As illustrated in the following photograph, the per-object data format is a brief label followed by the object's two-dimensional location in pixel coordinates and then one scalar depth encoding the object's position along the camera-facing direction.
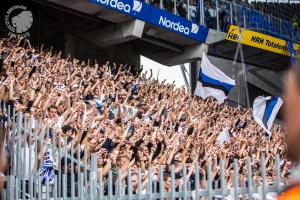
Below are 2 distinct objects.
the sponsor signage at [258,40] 25.08
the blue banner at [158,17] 20.80
